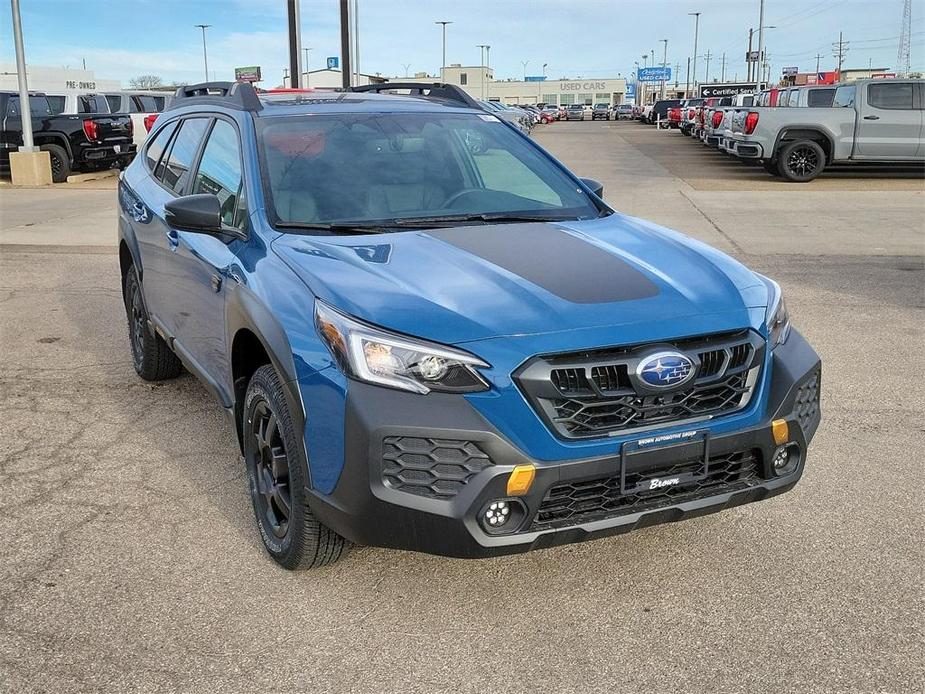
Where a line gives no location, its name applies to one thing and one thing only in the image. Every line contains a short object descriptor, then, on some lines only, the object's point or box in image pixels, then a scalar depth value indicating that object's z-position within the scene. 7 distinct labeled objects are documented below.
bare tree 112.03
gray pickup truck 18.70
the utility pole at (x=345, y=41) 26.26
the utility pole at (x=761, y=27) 54.25
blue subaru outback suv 2.88
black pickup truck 20.34
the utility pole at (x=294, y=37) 22.12
